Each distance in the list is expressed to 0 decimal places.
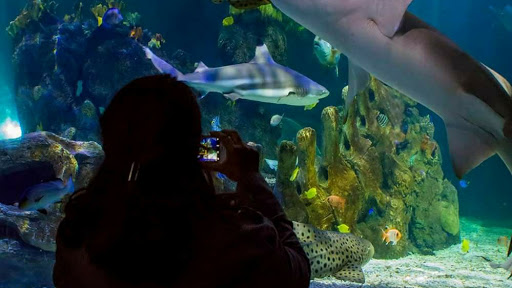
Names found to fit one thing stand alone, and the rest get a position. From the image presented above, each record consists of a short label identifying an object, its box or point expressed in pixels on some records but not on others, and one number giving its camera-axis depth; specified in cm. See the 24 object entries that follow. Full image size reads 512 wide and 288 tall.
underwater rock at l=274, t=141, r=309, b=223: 606
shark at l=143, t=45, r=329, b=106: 495
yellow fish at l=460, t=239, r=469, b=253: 945
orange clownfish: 776
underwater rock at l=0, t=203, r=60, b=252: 442
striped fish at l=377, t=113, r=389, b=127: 1077
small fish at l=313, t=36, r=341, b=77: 1054
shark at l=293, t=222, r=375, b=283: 485
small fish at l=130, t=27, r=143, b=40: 1334
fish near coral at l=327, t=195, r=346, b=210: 730
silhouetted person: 120
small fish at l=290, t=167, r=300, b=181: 631
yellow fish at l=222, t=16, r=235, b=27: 1088
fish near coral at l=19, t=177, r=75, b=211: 409
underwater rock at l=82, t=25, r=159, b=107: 1360
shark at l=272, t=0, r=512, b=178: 204
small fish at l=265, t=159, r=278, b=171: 964
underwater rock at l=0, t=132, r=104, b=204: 543
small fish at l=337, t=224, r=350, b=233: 708
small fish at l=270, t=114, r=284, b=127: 1045
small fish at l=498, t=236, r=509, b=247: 852
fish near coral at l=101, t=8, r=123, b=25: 1054
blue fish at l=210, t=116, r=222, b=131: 851
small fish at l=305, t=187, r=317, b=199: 695
